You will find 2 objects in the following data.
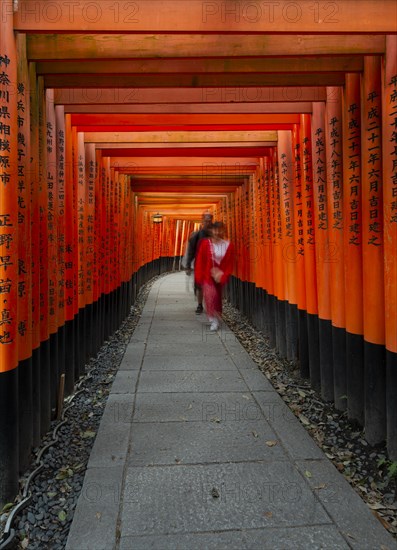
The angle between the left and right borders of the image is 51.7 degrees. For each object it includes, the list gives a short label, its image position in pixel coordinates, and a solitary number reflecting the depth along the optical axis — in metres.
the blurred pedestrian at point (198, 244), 7.50
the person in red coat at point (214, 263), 6.97
